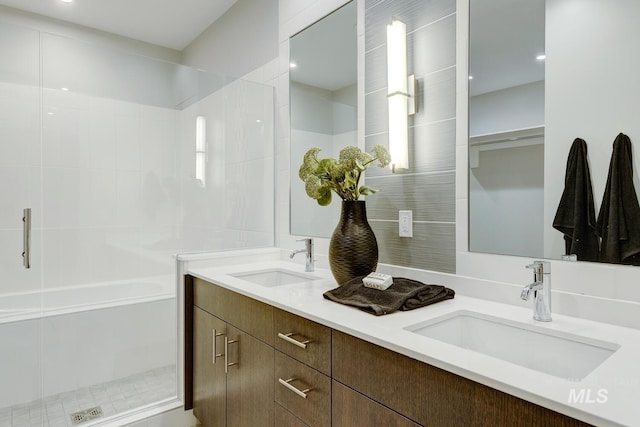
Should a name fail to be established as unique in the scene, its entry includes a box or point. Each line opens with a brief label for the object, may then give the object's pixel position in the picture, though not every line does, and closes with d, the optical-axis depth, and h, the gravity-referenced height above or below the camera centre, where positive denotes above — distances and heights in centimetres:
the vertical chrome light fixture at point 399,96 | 156 +49
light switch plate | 157 -4
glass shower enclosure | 177 +3
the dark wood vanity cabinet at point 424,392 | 68 -38
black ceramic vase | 148 -13
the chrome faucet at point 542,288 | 105 -21
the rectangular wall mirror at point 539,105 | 106 +34
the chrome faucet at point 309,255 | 189 -21
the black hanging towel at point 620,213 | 103 +0
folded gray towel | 114 -27
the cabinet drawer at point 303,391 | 109 -56
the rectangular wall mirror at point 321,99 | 188 +62
